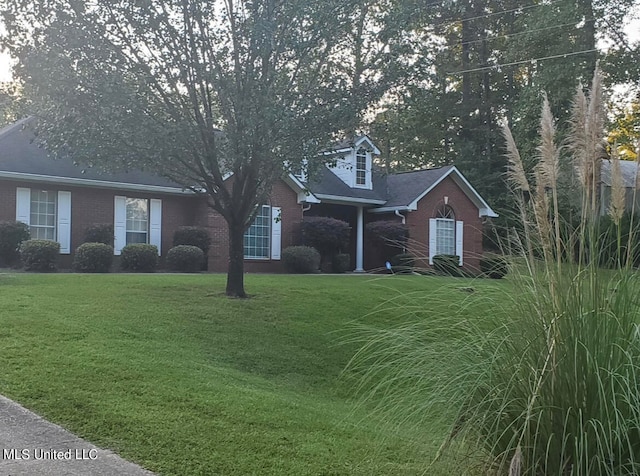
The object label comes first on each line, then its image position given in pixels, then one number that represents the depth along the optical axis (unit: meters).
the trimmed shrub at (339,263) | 20.03
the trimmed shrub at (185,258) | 16.88
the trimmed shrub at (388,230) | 21.03
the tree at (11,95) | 9.96
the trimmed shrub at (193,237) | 17.69
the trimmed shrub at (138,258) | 16.33
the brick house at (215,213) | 16.47
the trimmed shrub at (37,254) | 14.78
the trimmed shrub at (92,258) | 15.53
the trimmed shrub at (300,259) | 18.91
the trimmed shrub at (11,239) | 15.25
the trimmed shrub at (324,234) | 19.83
